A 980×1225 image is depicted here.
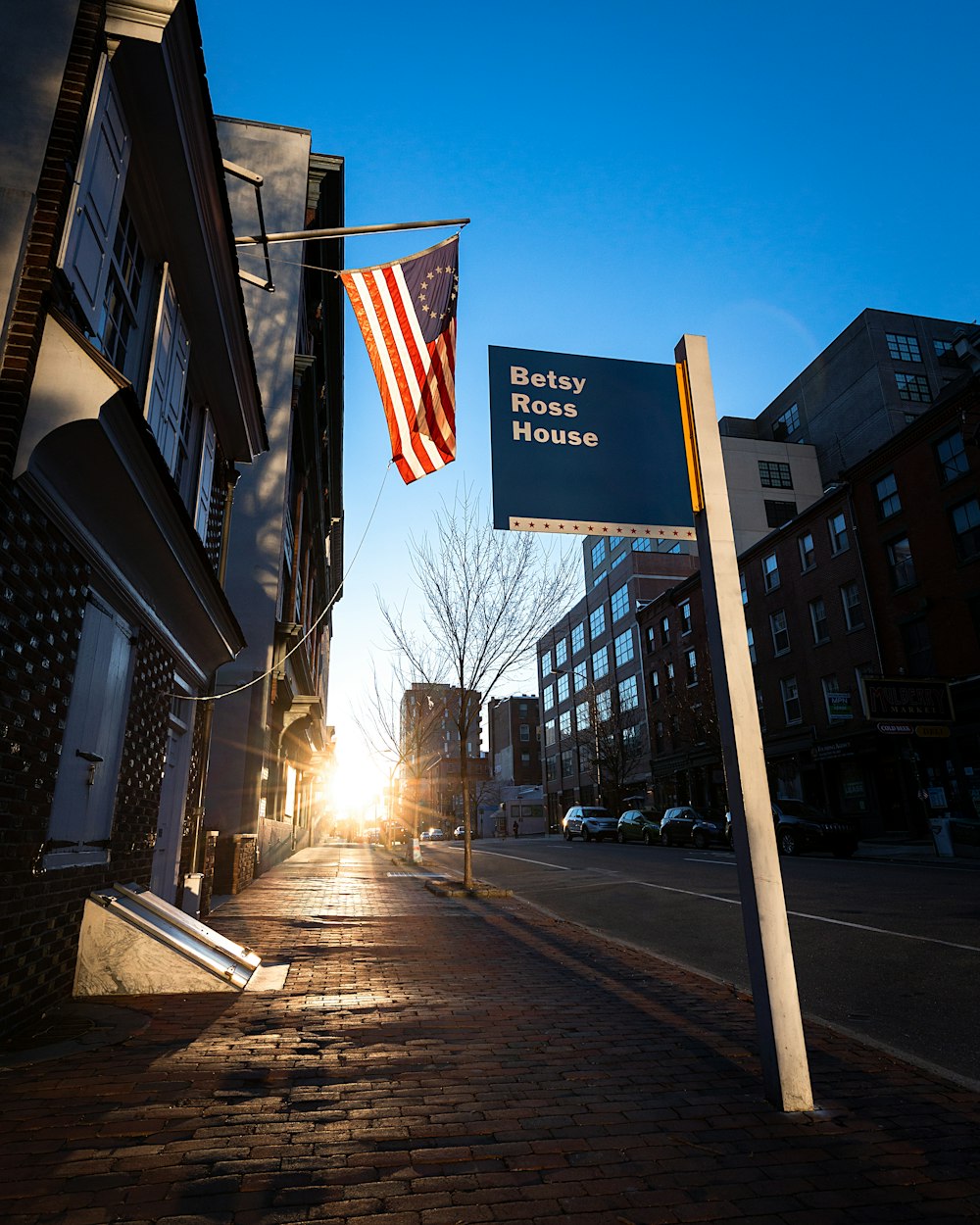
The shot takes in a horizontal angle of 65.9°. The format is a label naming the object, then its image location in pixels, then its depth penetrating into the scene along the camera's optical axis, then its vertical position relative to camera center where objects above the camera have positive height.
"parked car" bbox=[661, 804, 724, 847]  28.83 +0.31
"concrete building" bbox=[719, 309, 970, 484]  41.50 +24.64
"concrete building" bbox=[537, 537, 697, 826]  51.27 +12.32
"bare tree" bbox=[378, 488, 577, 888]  17.23 +4.25
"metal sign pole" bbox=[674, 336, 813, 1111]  3.65 +0.30
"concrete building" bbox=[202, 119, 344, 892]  16.72 +8.55
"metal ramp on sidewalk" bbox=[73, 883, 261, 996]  5.86 -0.86
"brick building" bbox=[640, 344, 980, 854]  24.33 +7.30
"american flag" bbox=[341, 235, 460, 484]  7.72 +4.78
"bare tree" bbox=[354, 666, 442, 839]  32.00 +4.45
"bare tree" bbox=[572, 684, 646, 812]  48.38 +5.70
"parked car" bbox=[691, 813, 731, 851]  26.48 -0.01
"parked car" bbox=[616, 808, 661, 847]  32.50 +0.31
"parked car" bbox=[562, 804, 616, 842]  38.00 +0.57
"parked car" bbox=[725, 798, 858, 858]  21.06 -0.03
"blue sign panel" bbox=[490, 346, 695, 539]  4.64 +2.37
